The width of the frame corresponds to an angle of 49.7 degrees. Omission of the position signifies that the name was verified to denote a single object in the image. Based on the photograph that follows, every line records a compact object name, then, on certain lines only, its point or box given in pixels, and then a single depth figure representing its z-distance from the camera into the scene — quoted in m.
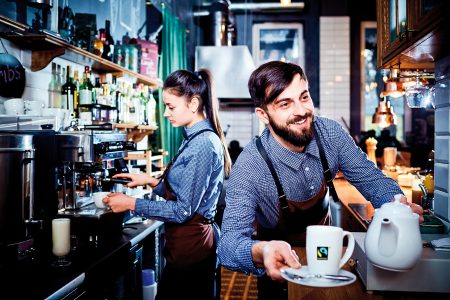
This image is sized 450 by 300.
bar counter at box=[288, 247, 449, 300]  1.35
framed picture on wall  7.75
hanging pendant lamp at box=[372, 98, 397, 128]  5.25
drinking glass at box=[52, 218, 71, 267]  2.05
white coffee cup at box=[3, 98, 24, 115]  2.49
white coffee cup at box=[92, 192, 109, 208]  2.59
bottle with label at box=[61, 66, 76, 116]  3.22
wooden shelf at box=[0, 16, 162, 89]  2.55
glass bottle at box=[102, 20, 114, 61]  3.69
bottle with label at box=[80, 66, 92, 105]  3.17
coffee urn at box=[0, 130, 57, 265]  2.00
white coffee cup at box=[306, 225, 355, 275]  1.15
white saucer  1.08
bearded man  1.54
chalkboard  2.60
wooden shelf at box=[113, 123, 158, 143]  4.24
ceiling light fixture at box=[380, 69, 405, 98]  4.23
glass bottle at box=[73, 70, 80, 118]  3.23
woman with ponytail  2.38
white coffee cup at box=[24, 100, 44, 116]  2.57
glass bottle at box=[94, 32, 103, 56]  3.39
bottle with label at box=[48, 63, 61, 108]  3.15
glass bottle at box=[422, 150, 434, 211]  2.66
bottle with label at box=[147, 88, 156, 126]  4.56
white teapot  1.21
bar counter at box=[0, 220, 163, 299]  1.73
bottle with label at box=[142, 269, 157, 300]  3.24
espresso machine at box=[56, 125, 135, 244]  2.41
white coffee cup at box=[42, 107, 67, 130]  2.62
